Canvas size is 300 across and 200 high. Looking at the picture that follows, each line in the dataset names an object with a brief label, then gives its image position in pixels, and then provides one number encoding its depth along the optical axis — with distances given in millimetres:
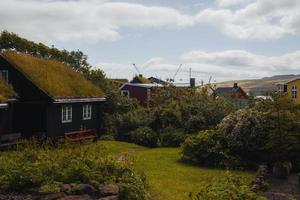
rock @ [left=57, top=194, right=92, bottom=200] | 13005
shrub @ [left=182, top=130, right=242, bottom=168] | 22359
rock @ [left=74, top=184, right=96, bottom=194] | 13648
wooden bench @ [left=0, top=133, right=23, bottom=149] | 26312
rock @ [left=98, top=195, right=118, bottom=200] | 13316
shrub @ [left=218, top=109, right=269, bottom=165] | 21859
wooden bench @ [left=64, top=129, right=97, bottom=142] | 31831
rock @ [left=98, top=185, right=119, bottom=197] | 13648
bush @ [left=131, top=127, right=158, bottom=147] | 33781
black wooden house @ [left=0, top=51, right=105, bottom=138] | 30656
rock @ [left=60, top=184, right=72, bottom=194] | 13610
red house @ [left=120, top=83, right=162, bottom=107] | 57062
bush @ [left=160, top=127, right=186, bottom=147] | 31734
